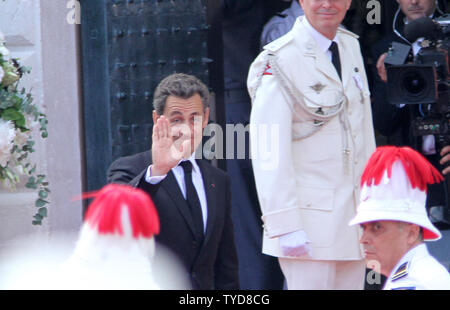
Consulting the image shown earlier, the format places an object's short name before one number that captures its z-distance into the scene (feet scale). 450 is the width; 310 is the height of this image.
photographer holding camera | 39.17
